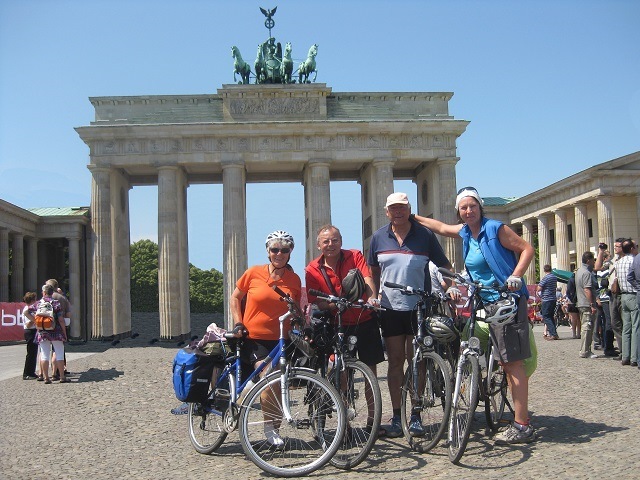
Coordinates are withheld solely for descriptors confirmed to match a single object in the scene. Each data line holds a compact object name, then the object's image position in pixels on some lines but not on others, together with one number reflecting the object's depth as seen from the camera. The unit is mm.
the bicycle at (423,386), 6605
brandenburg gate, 37656
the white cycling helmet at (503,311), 6684
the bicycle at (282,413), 5992
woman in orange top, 7000
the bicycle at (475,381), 6094
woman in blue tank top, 6766
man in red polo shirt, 7273
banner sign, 29781
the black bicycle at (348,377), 6344
